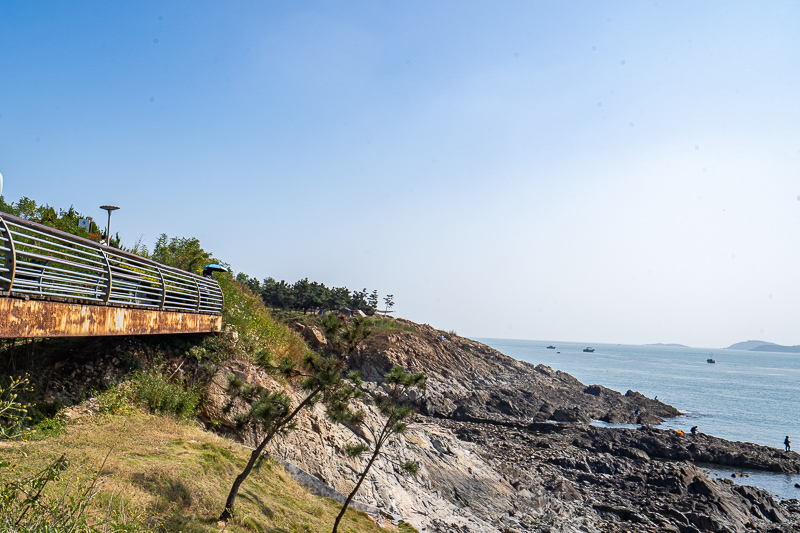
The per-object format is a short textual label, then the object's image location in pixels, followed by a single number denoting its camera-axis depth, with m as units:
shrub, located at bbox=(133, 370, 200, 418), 13.54
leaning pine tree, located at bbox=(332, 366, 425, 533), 10.91
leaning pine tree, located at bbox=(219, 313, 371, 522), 9.36
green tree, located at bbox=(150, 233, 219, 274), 24.81
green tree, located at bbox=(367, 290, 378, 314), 73.47
